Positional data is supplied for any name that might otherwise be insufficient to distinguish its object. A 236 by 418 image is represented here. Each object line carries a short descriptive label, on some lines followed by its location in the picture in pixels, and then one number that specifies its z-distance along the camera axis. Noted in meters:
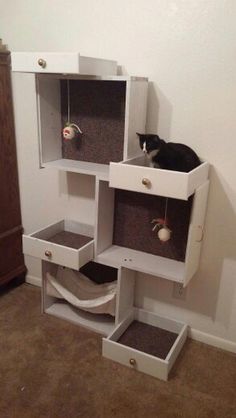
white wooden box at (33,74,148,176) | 1.61
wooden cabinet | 2.00
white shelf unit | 1.46
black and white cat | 1.50
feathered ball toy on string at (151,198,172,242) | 1.64
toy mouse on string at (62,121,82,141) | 1.78
